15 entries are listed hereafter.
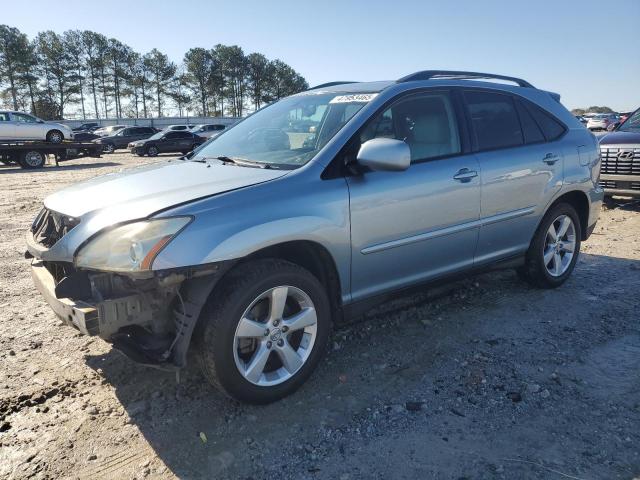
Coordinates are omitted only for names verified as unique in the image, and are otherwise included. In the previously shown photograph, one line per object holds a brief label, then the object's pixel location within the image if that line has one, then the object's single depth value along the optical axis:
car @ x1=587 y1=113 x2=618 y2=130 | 36.91
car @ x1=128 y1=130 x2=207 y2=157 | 28.69
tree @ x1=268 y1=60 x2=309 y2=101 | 86.44
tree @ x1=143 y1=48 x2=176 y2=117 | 76.88
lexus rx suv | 2.57
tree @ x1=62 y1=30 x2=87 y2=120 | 68.88
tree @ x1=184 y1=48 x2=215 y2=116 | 79.00
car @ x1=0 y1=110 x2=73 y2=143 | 21.44
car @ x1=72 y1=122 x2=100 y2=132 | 47.71
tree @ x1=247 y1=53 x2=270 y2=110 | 83.81
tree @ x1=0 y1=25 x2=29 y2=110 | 60.31
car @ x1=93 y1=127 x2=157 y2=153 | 33.28
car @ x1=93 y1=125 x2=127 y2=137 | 36.56
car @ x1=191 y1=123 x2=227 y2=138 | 36.01
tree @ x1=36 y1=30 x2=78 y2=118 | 66.50
